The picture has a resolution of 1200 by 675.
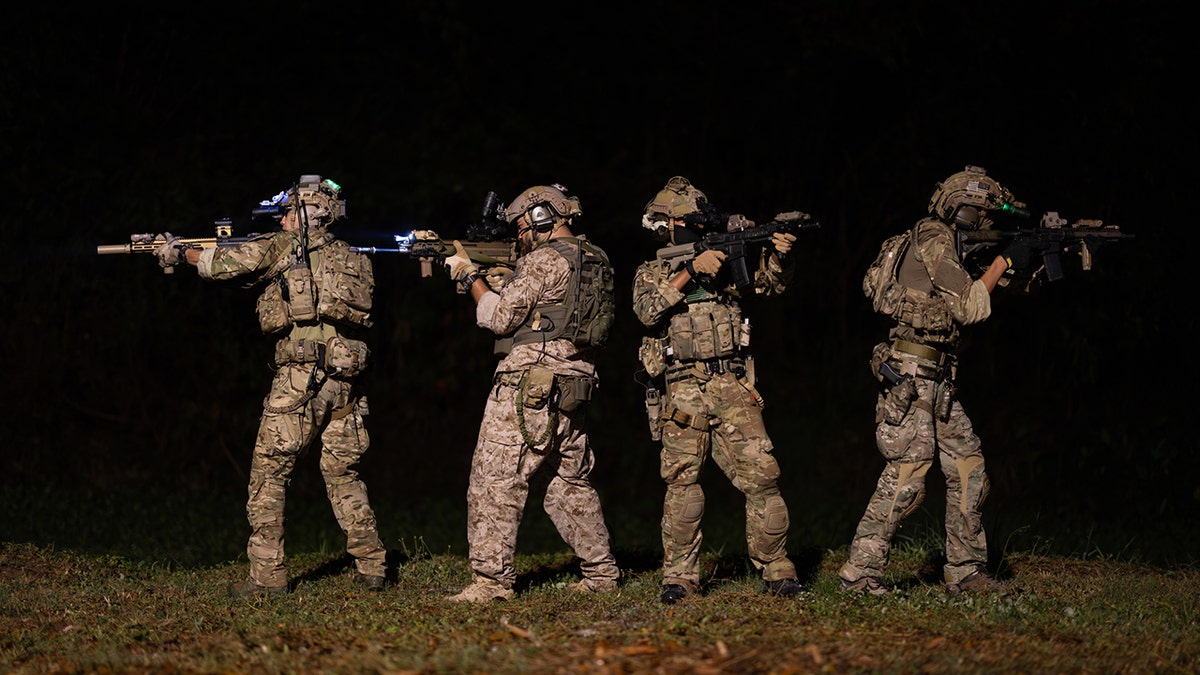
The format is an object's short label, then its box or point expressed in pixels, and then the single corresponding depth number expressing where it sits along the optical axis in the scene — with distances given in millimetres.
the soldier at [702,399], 7832
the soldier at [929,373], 7801
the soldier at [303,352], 8312
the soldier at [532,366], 7801
